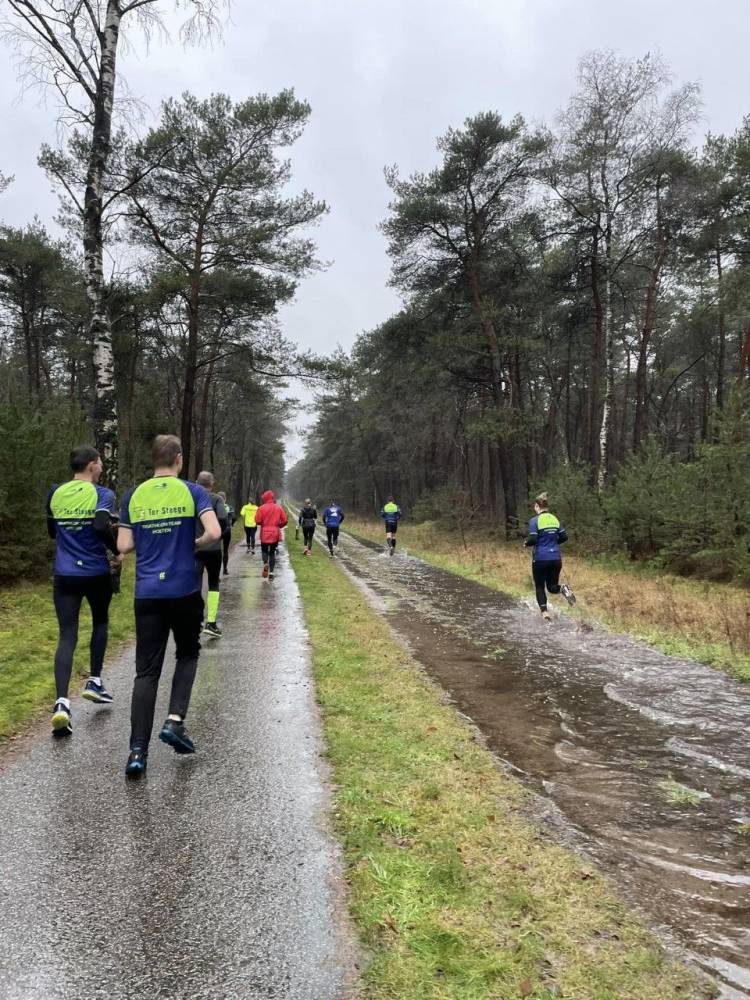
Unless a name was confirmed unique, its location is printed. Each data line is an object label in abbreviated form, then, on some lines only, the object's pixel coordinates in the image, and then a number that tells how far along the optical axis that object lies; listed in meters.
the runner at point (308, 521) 21.67
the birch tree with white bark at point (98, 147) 11.00
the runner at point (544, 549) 10.29
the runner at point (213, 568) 7.75
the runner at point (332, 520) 21.97
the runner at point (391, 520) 22.56
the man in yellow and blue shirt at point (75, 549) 4.80
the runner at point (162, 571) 3.99
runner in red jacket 14.44
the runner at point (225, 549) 13.46
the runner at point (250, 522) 21.64
